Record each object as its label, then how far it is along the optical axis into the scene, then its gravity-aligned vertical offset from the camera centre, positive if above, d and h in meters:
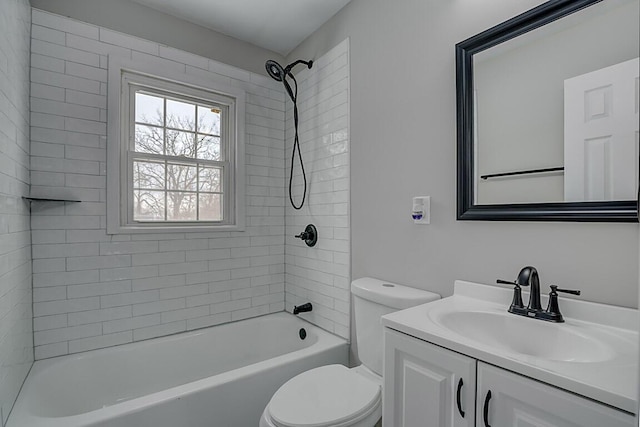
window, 2.14 +0.39
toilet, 1.29 -0.79
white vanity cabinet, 0.72 -0.48
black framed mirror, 1.03 +0.36
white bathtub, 1.44 -0.92
